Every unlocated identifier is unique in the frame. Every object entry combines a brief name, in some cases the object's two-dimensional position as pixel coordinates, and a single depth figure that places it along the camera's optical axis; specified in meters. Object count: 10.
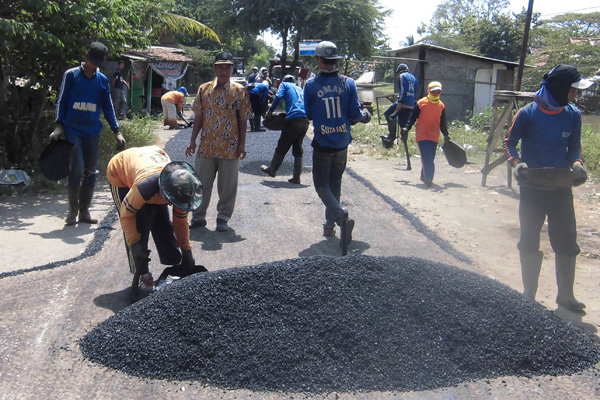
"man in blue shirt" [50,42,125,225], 6.11
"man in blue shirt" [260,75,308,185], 8.37
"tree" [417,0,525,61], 32.38
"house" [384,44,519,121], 20.81
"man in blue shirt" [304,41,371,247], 5.75
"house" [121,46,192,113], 21.66
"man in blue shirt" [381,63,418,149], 10.86
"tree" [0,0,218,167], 7.39
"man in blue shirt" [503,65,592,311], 4.37
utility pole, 16.98
